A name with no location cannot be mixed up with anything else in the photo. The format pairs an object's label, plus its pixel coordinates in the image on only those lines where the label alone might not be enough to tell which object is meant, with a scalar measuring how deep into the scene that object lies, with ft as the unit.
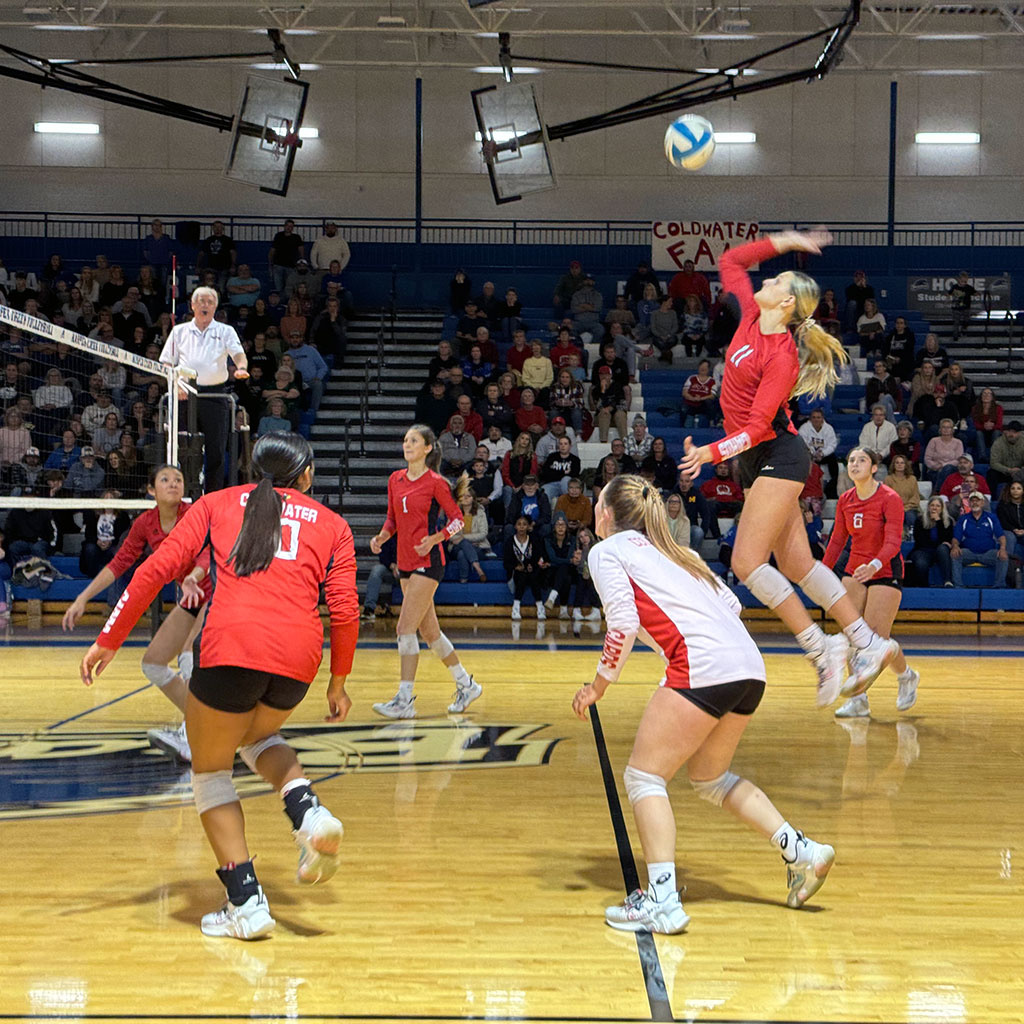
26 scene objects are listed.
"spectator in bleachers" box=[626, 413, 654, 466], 54.03
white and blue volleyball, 28.99
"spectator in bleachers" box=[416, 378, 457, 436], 58.41
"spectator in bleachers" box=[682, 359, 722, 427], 59.77
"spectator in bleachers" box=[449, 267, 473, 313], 69.67
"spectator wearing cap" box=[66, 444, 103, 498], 47.73
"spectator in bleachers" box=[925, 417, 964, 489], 54.75
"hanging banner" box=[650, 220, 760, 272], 73.92
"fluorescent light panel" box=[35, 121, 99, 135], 77.61
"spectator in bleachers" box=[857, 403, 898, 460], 55.36
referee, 29.27
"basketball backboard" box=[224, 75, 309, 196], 61.67
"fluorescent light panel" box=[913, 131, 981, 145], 78.38
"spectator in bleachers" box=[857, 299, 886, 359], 65.92
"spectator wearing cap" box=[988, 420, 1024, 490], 54.08
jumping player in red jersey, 19.38
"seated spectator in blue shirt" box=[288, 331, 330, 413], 62.95
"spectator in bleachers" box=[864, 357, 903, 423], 59.31
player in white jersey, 13.88
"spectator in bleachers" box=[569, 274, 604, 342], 68.64
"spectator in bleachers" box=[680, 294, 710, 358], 67.05
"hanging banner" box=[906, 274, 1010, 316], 74.18
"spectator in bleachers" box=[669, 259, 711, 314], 69.00
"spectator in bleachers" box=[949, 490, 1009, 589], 49.06
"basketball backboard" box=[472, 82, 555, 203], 61.52
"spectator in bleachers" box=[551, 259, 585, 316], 70.59
